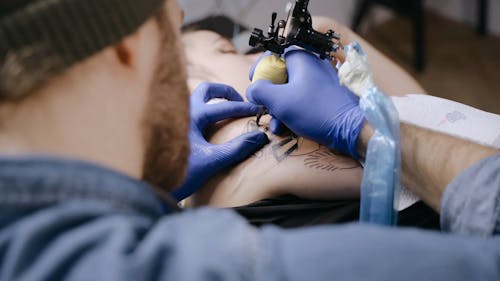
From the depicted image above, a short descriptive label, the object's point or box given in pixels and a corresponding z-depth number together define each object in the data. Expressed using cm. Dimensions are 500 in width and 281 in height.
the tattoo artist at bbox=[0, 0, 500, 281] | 43
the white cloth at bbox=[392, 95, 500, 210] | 91
